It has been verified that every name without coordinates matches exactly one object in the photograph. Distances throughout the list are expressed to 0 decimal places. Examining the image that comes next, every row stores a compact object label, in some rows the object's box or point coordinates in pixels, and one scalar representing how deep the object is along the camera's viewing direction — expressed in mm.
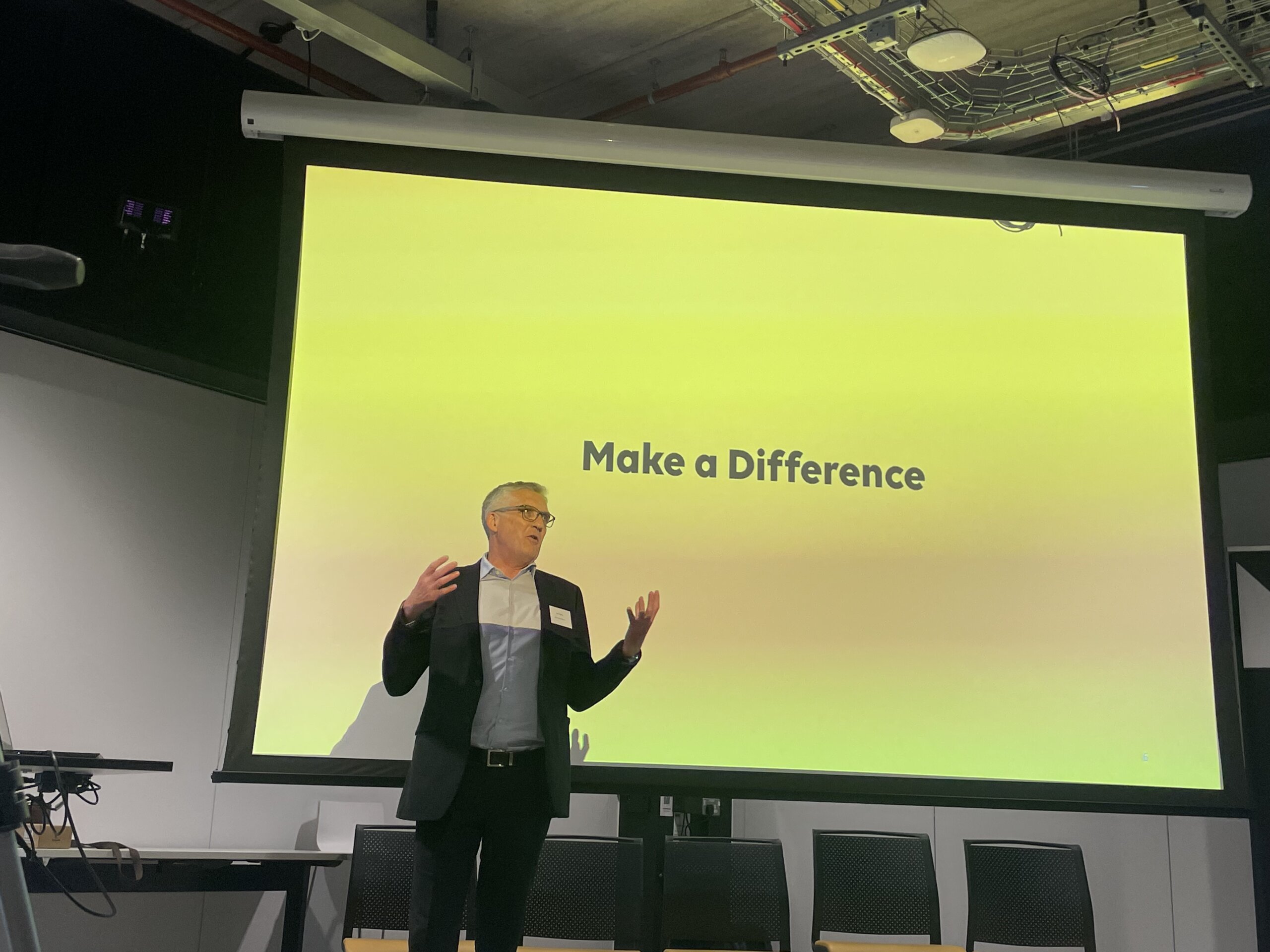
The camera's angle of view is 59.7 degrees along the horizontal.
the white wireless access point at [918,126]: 3906
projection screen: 2990
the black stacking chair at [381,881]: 3902
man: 2533
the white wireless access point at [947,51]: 3367
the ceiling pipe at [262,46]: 4121
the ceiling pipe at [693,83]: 4418
